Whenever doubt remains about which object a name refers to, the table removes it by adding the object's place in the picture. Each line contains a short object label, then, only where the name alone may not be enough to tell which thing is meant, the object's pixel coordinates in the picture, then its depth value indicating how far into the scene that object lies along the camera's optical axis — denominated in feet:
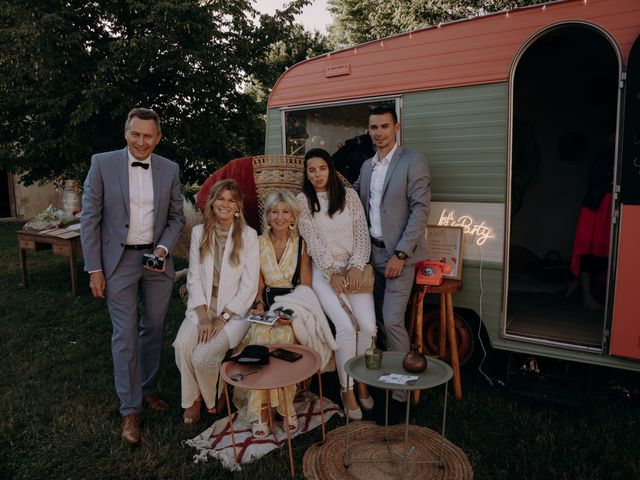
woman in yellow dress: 12.42
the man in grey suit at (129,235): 10.54
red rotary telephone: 12.03
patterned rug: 9.92
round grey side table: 8.70
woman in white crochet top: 12.20
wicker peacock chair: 14.16
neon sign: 12.36
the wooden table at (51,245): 21.86
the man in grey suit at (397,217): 11.87
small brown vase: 9.22
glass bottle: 9.52
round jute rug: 9.45
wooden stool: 11.94
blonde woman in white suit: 11.14
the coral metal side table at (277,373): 8.95
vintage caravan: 10.55
